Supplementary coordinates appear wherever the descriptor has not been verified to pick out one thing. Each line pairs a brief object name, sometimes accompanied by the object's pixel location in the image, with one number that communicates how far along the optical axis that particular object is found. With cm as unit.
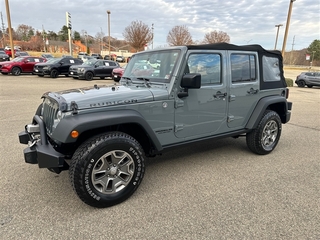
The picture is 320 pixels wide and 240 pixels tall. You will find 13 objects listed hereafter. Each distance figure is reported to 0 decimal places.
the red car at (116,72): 1588
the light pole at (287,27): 1616
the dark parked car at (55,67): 1702
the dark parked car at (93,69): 1679
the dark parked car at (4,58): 2759
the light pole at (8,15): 1995
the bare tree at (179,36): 3500
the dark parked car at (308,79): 2016
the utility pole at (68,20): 2569
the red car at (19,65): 1708
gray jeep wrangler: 250
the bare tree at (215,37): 3537
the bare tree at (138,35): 4072
